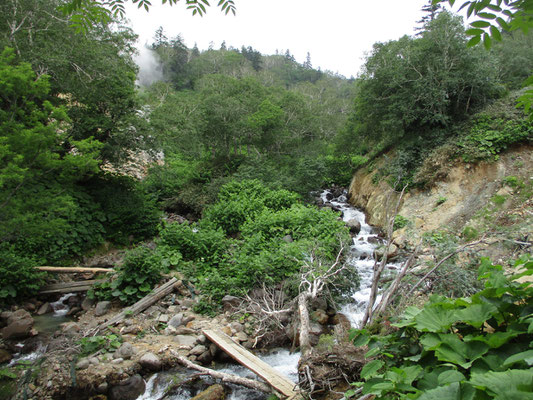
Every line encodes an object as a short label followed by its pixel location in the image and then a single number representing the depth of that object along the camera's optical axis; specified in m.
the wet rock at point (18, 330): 6.02
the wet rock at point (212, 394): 4.31
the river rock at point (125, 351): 5.20
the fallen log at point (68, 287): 7.91
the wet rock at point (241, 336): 5.85
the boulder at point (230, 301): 7.04
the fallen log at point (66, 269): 8.27
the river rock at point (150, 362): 5.03
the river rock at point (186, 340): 5.63
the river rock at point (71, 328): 5.98
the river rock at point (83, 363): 4.83
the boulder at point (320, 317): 6.44
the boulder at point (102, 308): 6.99
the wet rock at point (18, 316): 6.41
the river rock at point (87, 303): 7.39
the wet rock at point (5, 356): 5.41
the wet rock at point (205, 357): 5.33
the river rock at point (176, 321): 6.39
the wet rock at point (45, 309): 7.38
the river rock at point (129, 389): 4.57
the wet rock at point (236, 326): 6.12
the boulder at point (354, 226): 12.69
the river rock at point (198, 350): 5.41
